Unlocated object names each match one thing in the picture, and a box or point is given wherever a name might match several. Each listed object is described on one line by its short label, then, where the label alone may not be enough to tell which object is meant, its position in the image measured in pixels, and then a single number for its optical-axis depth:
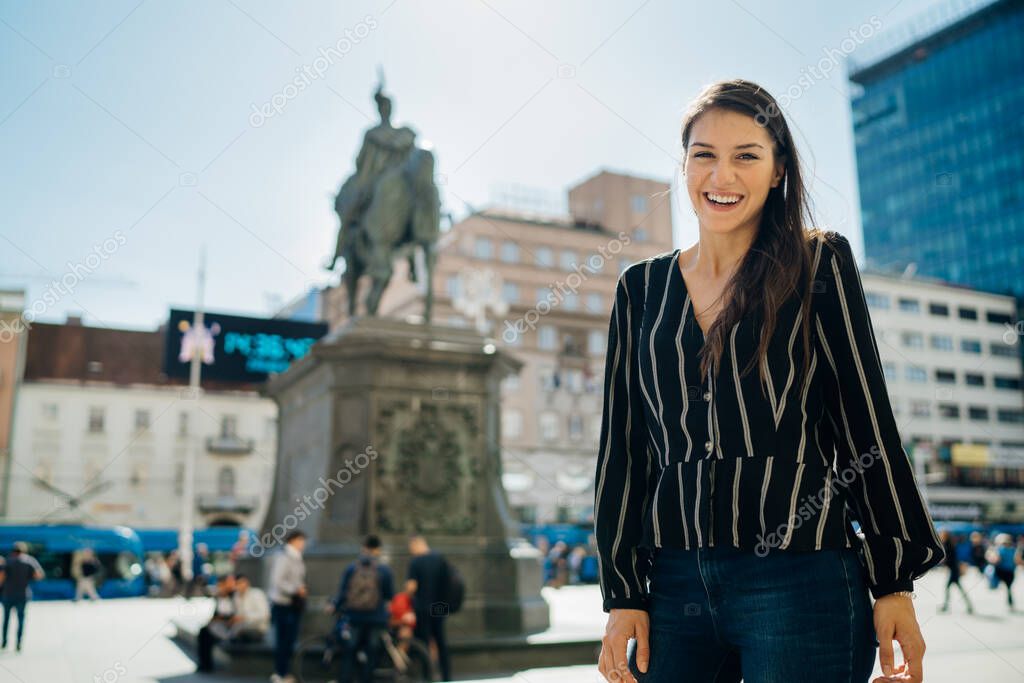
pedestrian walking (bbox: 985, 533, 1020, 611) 17.47
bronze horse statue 12.30
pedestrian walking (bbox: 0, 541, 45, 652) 13.08
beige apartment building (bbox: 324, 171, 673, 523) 56.16
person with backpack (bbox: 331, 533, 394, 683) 8.69
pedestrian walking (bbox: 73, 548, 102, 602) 27.95
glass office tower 69.88
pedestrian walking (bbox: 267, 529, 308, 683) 9.23
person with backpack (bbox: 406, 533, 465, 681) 9.17
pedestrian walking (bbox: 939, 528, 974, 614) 17.38
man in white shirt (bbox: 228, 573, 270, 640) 10.56
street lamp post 33.56
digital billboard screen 34.31
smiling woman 1.68
